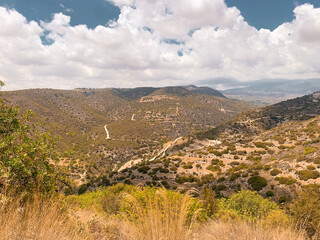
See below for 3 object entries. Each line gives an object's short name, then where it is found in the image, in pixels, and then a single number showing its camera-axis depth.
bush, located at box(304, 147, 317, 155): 32.84
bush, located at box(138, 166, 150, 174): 42.94
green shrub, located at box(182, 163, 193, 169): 42.89
